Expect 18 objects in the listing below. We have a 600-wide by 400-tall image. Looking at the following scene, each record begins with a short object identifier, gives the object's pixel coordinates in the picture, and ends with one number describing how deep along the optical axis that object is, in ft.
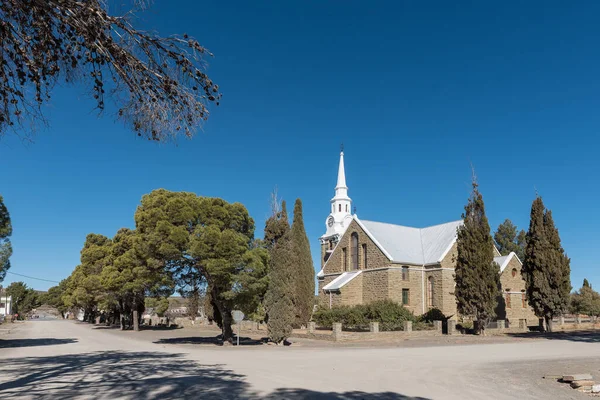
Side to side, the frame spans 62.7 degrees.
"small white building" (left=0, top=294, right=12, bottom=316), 306.27
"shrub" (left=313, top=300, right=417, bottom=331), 108.37
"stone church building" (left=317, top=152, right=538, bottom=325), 132.67
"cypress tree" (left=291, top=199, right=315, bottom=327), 133.39
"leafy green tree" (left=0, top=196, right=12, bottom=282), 85.14
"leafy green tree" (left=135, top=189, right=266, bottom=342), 79.51
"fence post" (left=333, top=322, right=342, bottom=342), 94.32
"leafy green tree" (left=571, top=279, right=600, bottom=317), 147.95
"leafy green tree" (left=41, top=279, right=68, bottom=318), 320.05
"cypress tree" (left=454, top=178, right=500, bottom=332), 107.04
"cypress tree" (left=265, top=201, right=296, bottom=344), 84.94
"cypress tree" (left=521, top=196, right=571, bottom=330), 112.88
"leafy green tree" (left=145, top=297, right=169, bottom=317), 177.37
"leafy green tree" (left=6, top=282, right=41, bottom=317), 319.68
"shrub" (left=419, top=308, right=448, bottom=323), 126.75
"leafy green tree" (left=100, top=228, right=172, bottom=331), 82.43
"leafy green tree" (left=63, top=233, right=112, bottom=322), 152.85
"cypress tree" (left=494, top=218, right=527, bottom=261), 218.38
